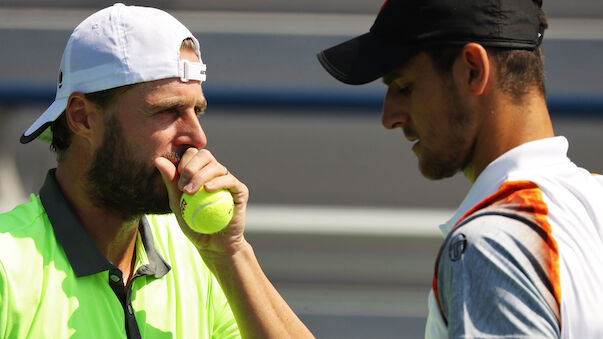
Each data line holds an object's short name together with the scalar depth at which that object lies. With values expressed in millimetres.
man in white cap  9818
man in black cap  9491
